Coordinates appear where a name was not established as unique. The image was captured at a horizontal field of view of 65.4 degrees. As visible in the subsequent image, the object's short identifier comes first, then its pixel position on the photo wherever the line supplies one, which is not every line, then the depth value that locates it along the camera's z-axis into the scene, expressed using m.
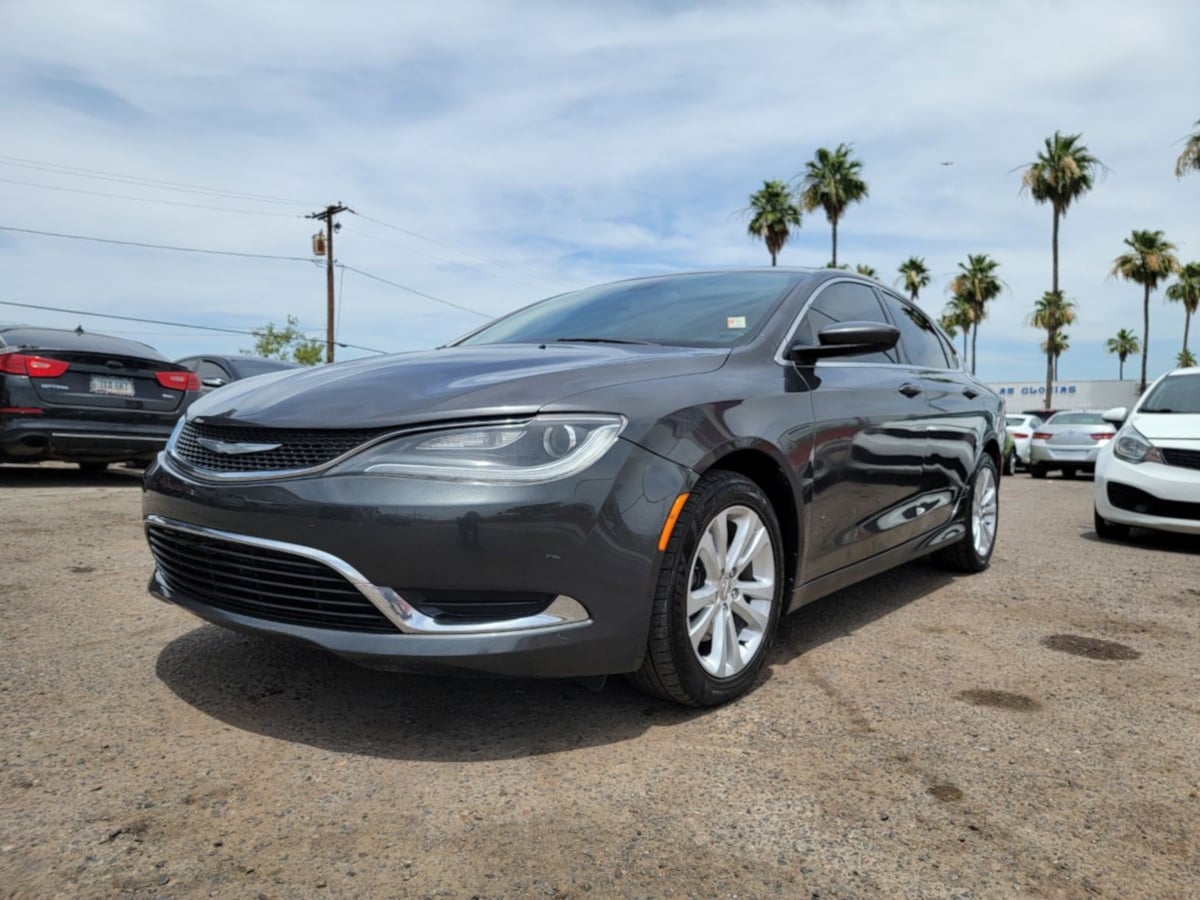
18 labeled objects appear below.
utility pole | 32.53
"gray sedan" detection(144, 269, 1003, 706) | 2.37
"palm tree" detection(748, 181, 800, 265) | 38.44
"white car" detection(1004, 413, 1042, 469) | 18.06
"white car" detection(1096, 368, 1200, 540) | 6.31
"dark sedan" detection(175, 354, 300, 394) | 9.55
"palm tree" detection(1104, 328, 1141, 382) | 84.75
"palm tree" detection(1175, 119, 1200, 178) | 27.24
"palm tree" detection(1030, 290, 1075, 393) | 40.54
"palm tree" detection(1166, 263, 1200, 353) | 55.38
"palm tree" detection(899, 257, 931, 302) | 54.09
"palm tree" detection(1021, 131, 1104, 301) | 38.34
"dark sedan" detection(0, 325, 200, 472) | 7.24
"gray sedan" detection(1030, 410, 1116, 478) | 15.79
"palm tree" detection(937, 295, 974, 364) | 54.56
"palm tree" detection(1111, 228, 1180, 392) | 46.06
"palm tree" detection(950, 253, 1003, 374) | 51.41
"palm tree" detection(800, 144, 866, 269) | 37.69
